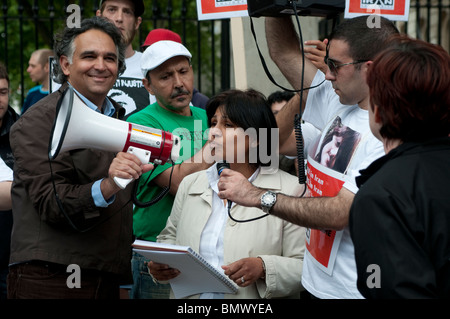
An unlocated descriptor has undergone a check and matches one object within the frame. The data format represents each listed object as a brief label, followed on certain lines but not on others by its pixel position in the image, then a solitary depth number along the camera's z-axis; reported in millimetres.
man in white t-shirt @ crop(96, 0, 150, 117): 4652
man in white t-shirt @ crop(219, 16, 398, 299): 2604
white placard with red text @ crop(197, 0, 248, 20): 3828
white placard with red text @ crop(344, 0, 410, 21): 3554
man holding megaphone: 3061
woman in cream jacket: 3076
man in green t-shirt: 3764
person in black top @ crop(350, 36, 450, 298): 1800
